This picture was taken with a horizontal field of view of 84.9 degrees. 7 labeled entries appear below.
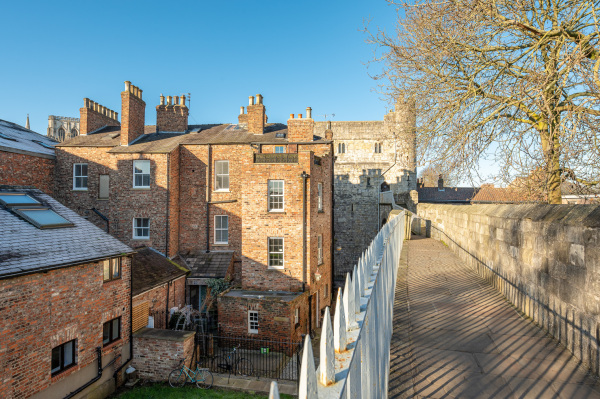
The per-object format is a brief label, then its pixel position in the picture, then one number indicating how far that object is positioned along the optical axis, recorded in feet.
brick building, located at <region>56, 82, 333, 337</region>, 57.93
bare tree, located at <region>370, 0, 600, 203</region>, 20.80
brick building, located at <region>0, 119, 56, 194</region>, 60.87
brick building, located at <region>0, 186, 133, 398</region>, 29.81
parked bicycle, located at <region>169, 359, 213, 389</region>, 41.24
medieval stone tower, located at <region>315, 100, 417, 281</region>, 111.65
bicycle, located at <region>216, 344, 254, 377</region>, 45.14
